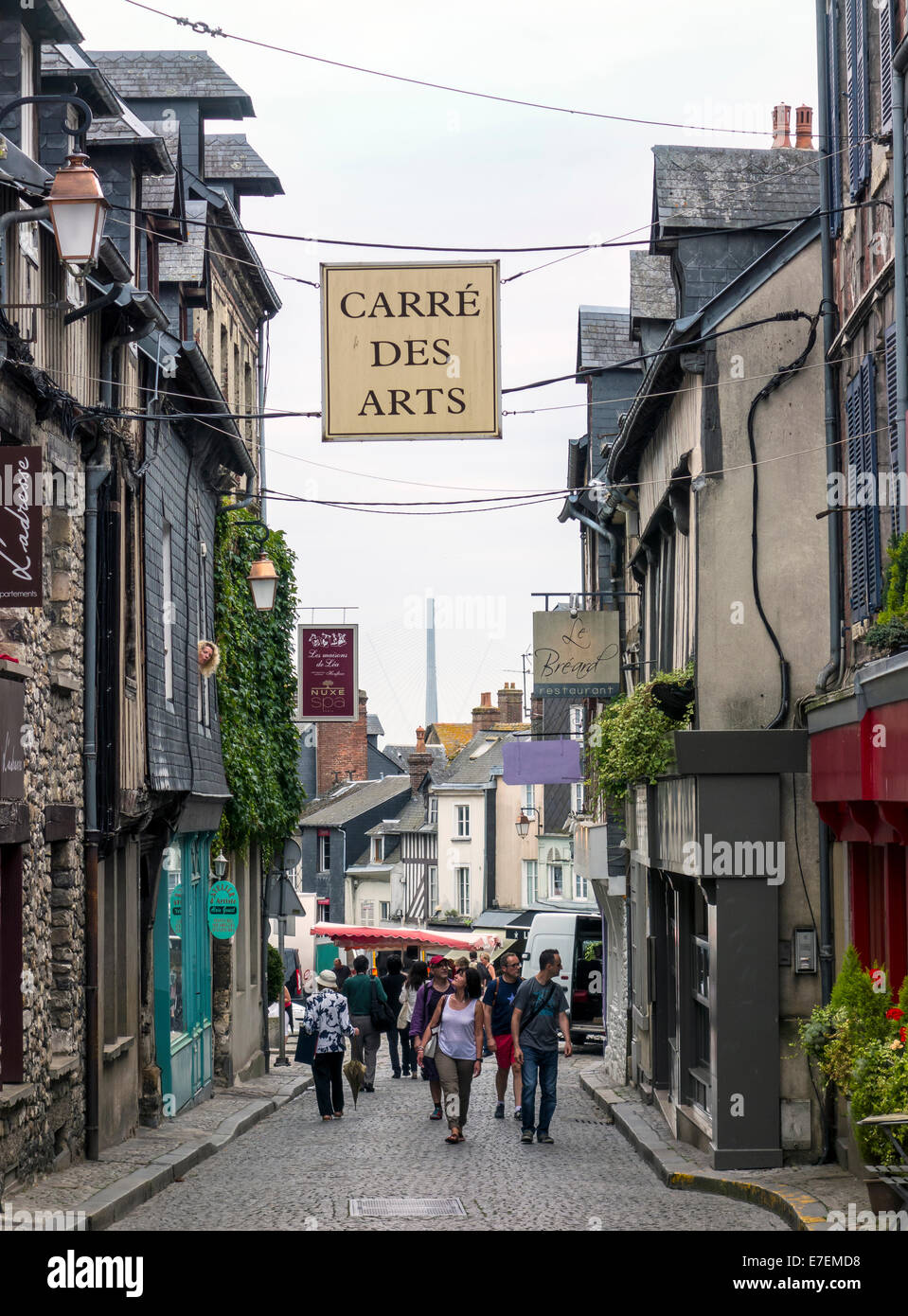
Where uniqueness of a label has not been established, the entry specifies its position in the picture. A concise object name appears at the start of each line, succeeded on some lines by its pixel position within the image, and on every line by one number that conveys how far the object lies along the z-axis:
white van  31.23
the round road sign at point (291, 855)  26.34
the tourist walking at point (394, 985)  25.19
